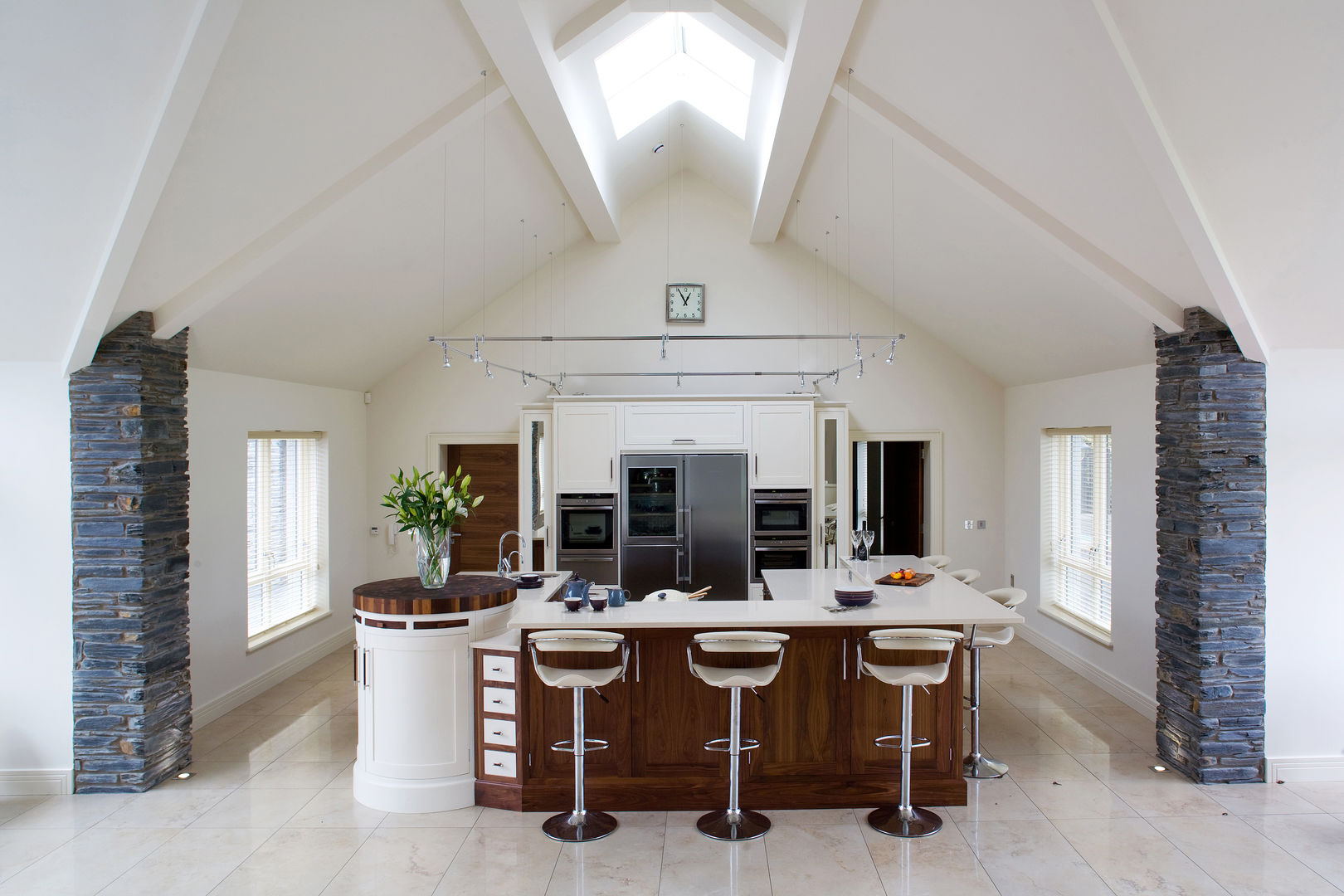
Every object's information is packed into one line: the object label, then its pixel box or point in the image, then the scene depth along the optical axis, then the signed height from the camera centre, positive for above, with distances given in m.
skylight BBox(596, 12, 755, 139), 5.00 +2.45
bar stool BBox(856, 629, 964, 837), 3.84 -1.11
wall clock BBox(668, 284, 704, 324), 7.91 +1.35
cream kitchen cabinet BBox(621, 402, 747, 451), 7.25 +0.14
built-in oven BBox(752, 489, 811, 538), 7.24 -0.64
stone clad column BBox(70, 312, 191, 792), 4.36 -0.63
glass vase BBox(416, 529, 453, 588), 4.34 -0.61
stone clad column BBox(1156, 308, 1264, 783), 4.45 -0.63
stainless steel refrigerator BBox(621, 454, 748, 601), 7.25 -0.71
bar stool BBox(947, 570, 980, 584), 5.57 -0.92
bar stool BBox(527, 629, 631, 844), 3.81 -1.11
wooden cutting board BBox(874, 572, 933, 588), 4.95 -0.85
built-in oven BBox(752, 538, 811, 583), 7.27 -1.00
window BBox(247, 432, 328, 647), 6.36 -0.74
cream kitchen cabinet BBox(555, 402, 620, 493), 7.27 -0.05
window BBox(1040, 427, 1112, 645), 6.39 -0.73
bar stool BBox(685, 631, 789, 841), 3.81 -1.11
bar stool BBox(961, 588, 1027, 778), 4.55 -1.47
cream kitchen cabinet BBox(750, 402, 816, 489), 7.24 -0.03
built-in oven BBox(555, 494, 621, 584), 7.27 -0.84
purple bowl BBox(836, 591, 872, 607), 4.33 -0.83
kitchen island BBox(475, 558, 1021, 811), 4.20 -1.49
